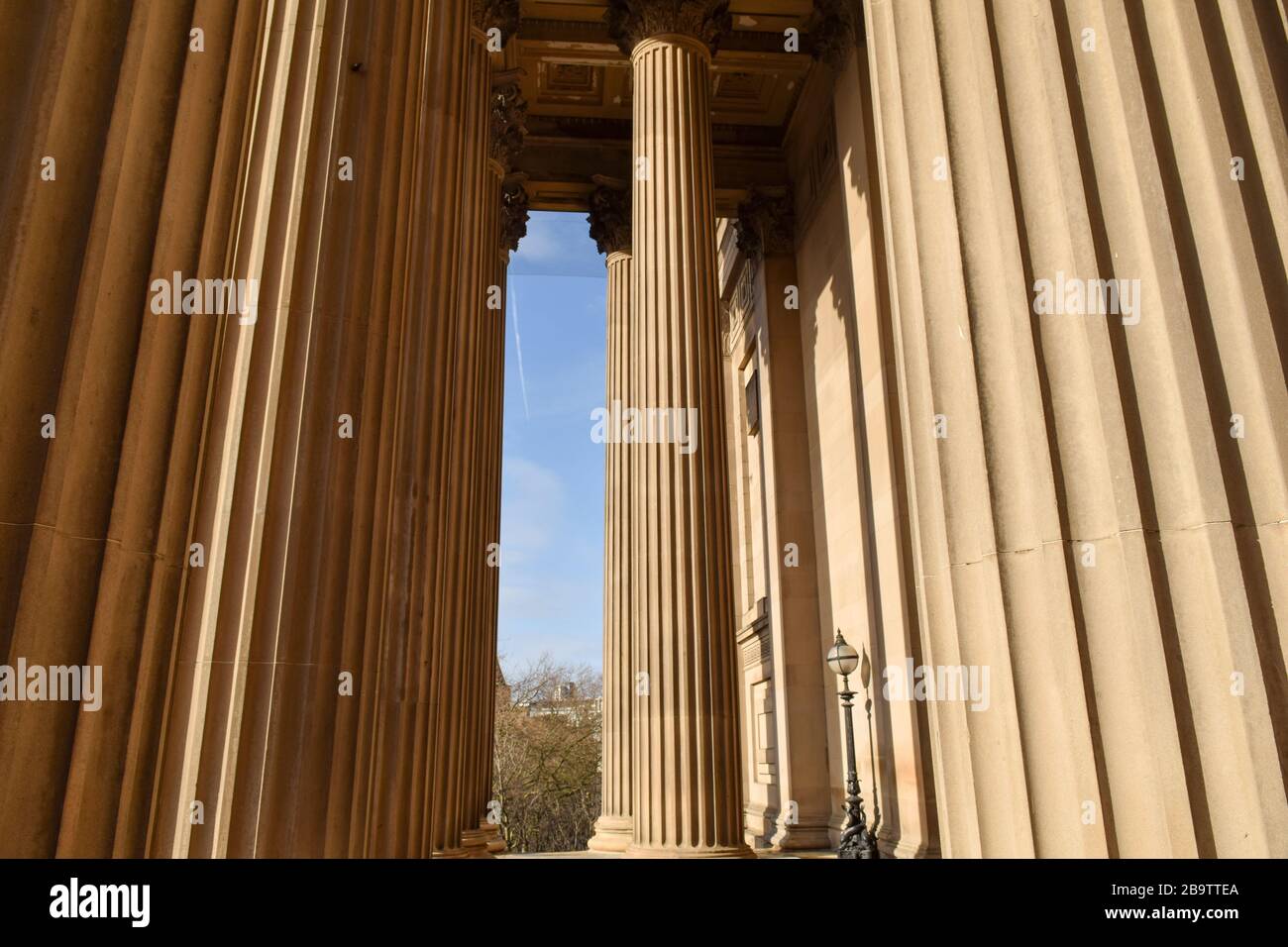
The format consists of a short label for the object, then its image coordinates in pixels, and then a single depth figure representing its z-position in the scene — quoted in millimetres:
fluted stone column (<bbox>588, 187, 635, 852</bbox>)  21656
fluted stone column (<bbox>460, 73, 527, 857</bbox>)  19625
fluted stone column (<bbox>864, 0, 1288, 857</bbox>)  5008
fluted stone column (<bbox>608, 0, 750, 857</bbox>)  15625
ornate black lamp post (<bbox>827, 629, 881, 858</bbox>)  16891
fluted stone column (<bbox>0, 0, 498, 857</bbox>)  4762
